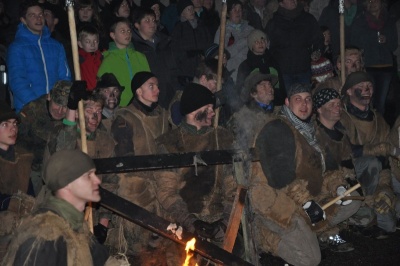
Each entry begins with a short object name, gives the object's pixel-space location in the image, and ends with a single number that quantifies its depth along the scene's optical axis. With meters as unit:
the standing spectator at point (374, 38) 11.46
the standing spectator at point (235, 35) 10.24
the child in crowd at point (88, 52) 8.77
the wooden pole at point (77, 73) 5.98
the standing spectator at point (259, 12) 11.20
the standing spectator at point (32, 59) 8.11
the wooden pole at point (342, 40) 9.39
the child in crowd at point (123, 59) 8.52
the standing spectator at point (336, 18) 11.69
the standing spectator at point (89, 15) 9.31
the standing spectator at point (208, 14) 10.69
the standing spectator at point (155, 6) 10.24
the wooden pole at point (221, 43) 7.94
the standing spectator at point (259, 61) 9.63
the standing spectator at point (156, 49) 9.16
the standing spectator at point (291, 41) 10.40
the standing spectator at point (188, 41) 9.91
